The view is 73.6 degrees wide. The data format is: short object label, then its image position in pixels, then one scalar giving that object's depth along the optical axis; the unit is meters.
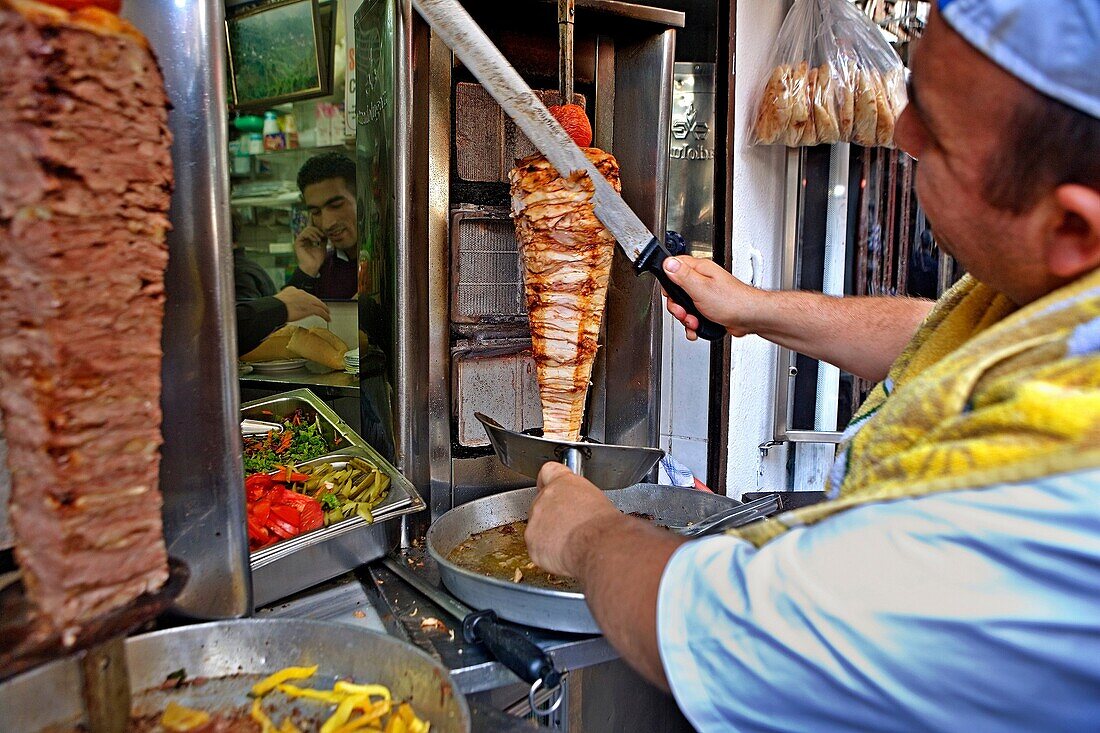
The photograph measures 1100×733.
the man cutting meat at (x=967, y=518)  0.86
